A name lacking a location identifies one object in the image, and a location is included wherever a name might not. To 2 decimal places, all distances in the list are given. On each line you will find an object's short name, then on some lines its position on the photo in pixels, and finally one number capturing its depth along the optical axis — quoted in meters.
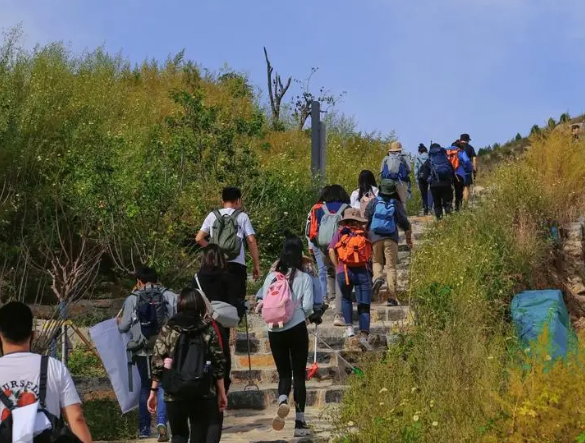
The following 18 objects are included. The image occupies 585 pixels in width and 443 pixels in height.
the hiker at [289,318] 9.95
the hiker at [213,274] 10.32
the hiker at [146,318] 10.55
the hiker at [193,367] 8.05
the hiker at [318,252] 14.62
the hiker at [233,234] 11.65
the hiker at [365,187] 15.28
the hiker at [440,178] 19.02
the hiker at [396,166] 17.77
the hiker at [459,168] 20.62
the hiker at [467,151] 22.33
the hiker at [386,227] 14.31
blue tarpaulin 12.86
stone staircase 11.09
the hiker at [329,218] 13.95
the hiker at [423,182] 21.52
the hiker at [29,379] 5.55
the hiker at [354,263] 12.71
